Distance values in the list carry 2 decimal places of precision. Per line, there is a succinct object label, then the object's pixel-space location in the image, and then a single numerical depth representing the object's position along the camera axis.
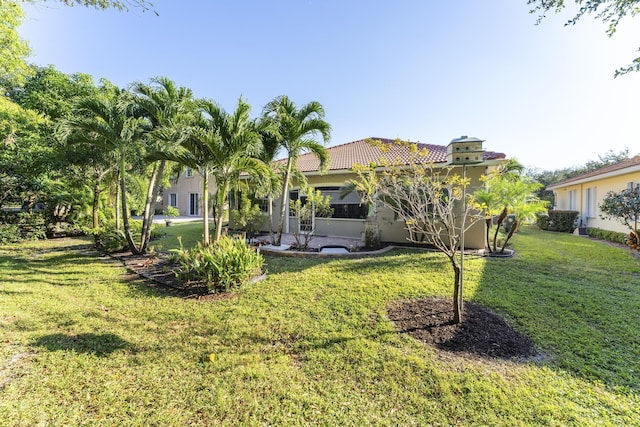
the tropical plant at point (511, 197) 9.41
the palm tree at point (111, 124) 8.31
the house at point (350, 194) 11.04
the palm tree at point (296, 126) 10.02
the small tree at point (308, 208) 10.70
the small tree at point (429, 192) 4.62
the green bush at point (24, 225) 12.60
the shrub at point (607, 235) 12.98
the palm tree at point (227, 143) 7.82
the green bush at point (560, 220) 18.32
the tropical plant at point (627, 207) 11.18
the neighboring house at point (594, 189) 13.59
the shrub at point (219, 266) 6.41
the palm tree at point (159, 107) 8.33
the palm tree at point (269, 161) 8.66
